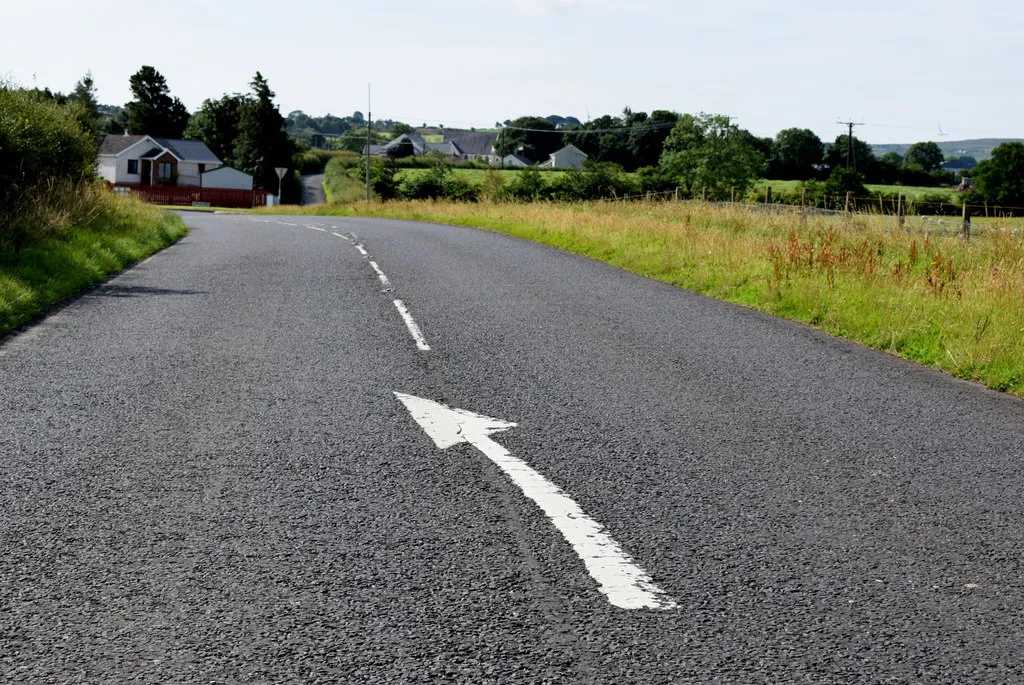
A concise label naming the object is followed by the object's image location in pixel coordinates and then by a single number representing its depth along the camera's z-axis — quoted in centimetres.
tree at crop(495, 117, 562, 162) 16388
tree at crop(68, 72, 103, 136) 2588
